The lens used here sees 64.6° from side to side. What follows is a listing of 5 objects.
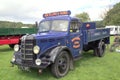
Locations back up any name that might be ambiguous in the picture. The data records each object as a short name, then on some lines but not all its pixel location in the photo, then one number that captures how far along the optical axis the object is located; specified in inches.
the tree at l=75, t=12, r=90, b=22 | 1140.0
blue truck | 128.1
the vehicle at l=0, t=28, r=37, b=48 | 273.2
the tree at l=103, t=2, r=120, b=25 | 953.3
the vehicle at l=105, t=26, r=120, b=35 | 735.4
